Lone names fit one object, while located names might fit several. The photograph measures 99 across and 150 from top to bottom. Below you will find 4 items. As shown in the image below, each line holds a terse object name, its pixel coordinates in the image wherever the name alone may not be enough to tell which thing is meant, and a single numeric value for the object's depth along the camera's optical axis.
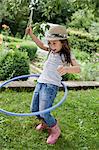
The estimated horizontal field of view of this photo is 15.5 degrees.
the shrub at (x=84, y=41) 17.48
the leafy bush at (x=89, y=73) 8.76
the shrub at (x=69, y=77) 8.57
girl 4.04
